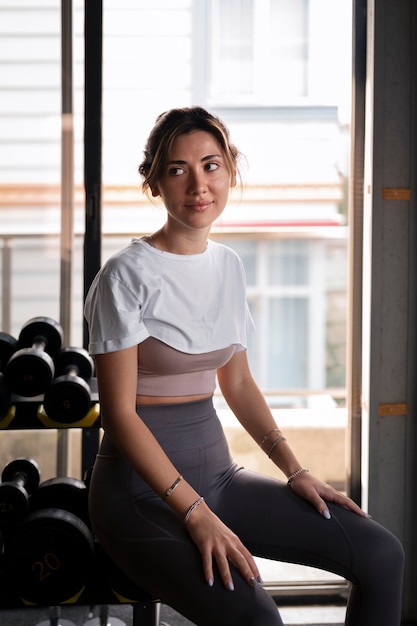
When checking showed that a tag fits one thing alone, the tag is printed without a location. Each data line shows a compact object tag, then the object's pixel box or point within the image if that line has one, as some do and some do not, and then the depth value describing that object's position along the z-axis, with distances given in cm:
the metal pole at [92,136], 229
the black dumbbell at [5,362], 188
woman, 132
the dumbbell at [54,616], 217
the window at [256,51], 247
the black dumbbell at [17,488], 187
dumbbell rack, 165
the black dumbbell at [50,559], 163
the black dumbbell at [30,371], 194
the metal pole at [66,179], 238
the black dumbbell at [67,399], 192
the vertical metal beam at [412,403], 227
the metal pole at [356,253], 234
